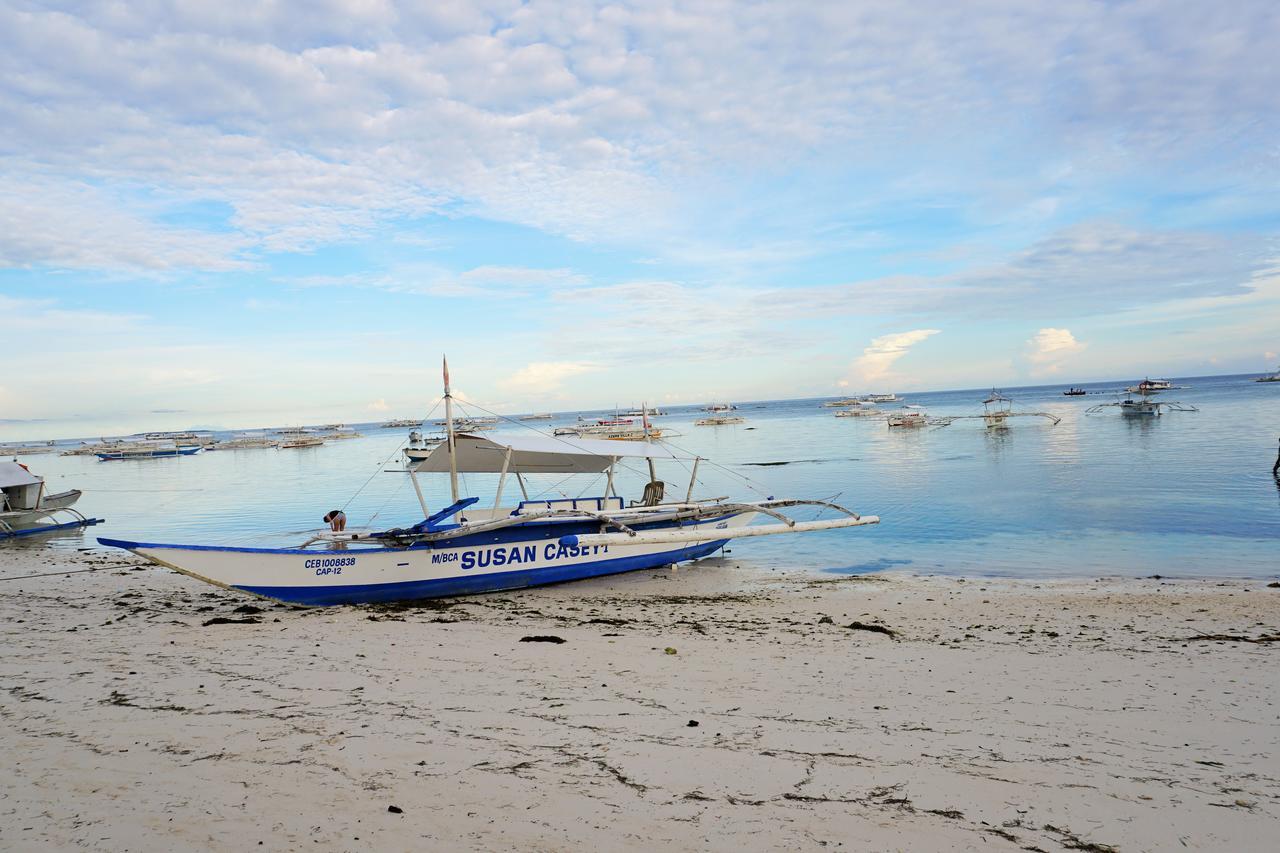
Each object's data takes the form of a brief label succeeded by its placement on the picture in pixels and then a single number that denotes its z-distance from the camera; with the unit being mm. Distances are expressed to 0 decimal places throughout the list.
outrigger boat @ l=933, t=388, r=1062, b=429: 59372
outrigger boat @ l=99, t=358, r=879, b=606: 10875
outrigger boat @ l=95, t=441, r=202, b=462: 72062
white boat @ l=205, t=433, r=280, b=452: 87188
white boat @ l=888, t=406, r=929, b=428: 69250
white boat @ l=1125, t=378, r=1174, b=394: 67862
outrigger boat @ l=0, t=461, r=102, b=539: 21688
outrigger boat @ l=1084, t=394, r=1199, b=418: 60931
